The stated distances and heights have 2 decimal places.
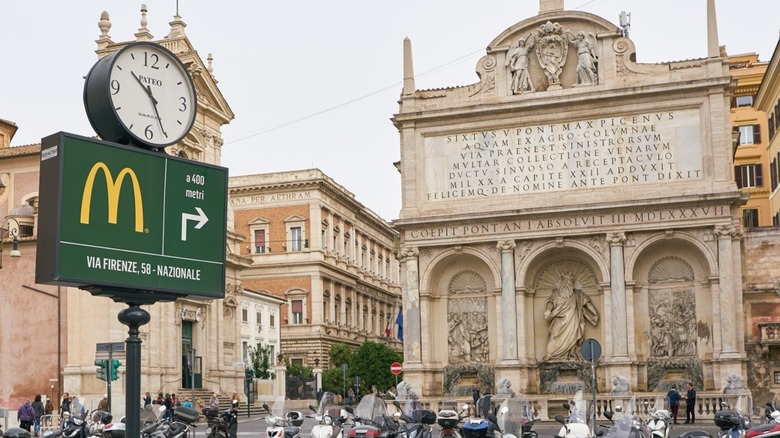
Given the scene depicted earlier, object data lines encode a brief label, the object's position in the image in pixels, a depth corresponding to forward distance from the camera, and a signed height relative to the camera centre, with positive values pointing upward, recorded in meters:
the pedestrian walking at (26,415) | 38.19 -2.05
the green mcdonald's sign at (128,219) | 7.92 +1.03
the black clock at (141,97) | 8.27 +1.98
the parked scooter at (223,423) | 21.16 -1.37
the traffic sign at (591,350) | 27.61 -0.03
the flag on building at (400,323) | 48.65 +1.24
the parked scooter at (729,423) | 15.29 -1.04
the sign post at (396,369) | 44.44 -0.71
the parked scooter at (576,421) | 15.27 -1.03
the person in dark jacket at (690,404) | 37.09 -1.90
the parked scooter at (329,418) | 18.84 -1.16
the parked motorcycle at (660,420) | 16.58 -1.09
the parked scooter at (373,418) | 17.98 -1.10
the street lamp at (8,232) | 50.06 +5.77
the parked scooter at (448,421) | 16.94 -1.09
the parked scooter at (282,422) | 19.27 -1.23
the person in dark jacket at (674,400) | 36.56 -1.73
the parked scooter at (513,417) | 15.74 -0.97
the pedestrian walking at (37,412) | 40.12 -2.06
